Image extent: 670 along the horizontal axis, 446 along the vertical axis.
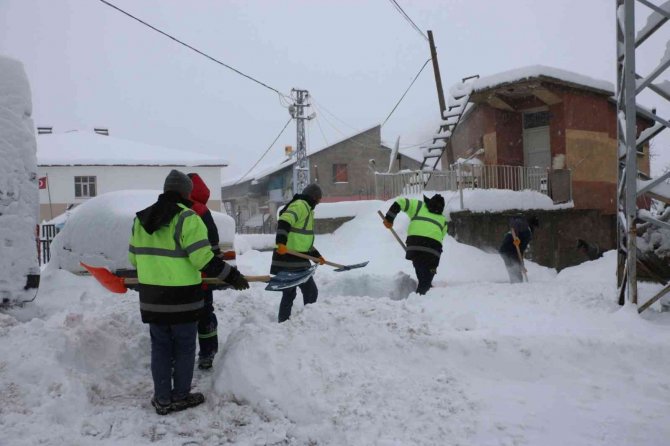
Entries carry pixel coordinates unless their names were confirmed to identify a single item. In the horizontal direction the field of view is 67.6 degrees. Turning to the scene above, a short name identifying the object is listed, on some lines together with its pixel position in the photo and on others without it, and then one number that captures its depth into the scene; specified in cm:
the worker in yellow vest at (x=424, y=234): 645
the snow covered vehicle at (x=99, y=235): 590
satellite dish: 1496
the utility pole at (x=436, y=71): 1612
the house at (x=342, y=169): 3100
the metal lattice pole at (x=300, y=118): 2312
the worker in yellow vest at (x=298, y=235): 520
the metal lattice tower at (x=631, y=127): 476
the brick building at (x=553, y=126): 1366
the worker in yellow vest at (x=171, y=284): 316
